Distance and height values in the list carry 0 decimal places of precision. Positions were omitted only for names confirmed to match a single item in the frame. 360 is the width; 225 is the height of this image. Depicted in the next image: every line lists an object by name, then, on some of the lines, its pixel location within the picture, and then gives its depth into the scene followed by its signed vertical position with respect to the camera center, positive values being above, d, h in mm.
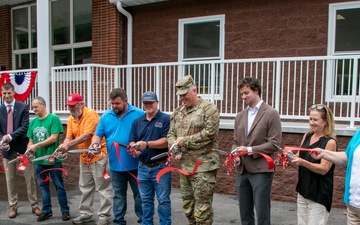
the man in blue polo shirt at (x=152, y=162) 4414 -864
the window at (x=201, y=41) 8636 +1231
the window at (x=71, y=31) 10820 +1759
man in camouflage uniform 3963 -618
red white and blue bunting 9938 +214
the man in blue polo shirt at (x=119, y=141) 4770 -671
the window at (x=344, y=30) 7438 +1274
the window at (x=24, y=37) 12234 +1745
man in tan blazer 3836 -582
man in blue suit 5703 -769
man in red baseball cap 5031 -962
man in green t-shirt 5324 -797
